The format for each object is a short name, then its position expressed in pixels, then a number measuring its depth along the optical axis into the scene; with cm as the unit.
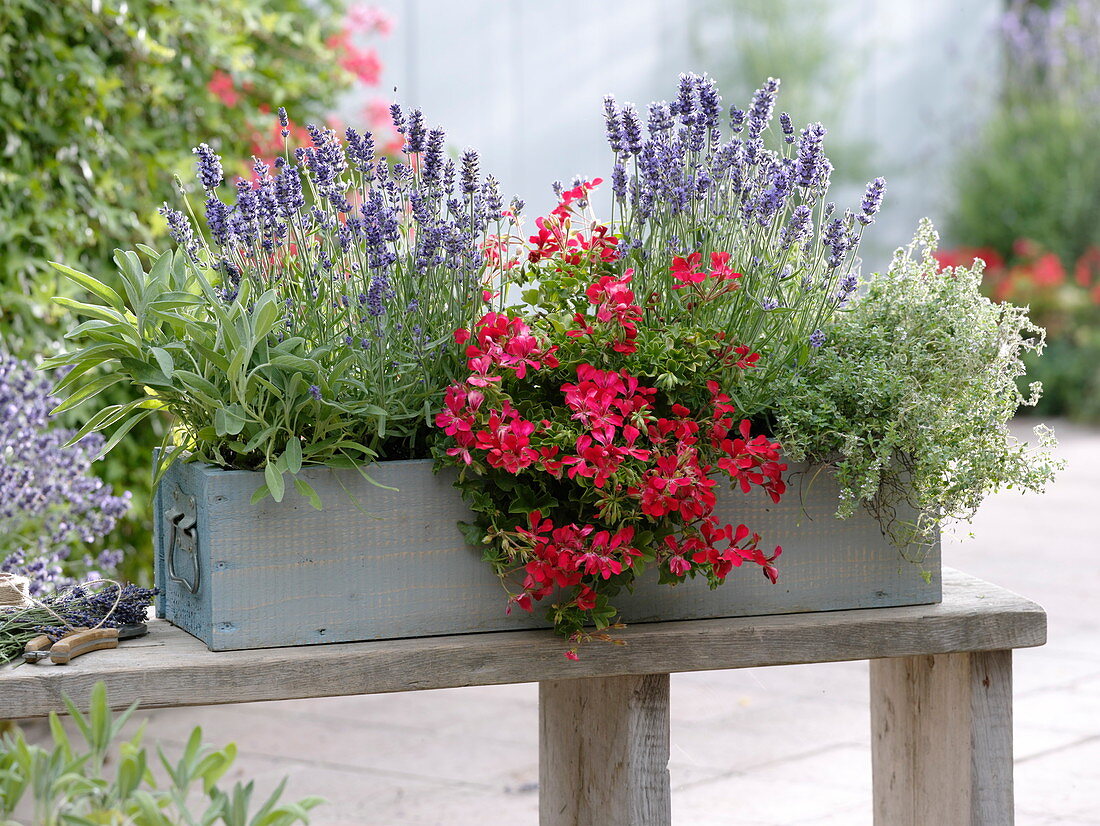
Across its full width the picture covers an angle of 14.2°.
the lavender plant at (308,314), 481
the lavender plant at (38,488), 560
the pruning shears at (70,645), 482
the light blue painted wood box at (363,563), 485
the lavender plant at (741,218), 497
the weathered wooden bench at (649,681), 482
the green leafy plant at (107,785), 432
